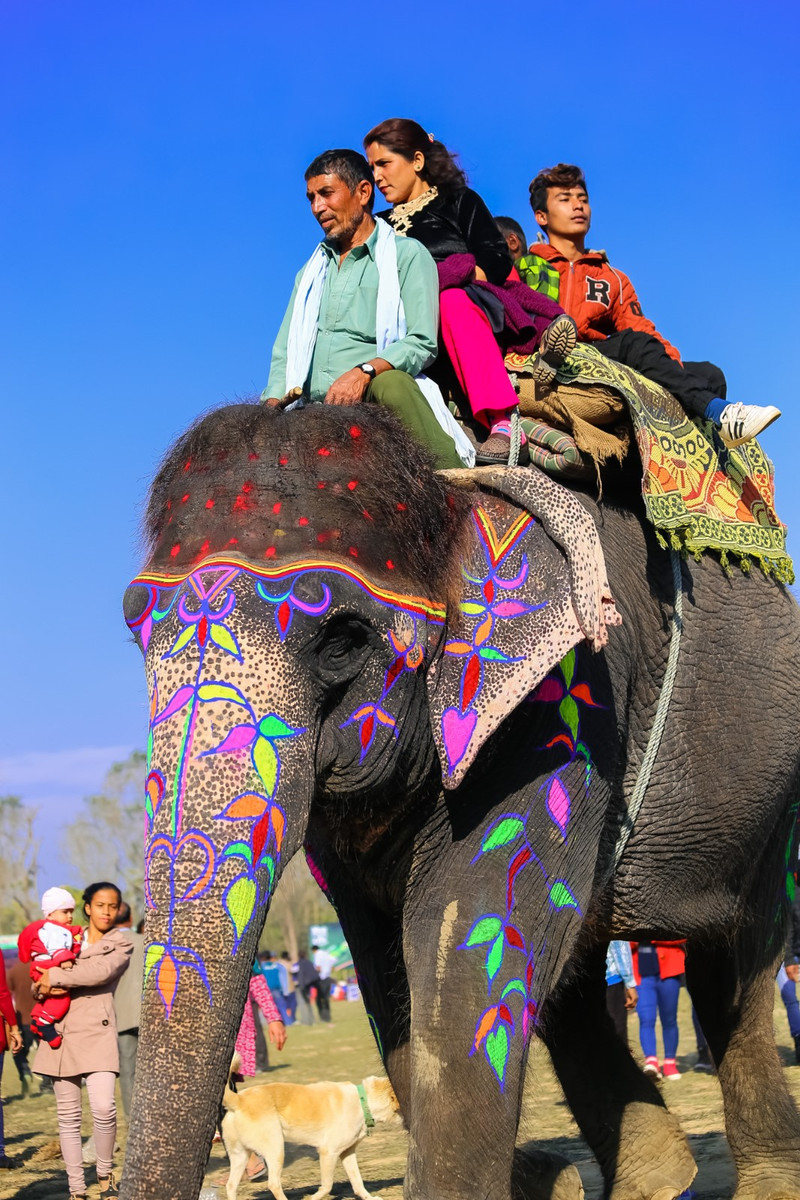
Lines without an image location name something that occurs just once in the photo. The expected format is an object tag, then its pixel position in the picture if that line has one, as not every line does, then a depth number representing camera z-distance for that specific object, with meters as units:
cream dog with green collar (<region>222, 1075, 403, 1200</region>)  7.93
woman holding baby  7.95
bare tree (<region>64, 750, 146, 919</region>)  68.38
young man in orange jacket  5.04
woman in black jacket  5.14
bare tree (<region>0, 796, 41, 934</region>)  55.41
